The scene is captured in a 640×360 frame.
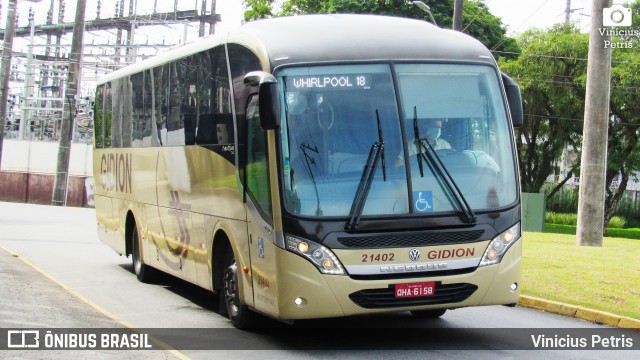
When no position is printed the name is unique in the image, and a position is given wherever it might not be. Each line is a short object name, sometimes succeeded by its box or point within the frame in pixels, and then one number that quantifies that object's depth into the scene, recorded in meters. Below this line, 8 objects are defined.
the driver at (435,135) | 9.57
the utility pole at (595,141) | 21.83
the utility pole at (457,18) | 25.45
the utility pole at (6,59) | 40.72
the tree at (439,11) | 47.78
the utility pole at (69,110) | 40.47
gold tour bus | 9.08
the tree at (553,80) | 48.78
